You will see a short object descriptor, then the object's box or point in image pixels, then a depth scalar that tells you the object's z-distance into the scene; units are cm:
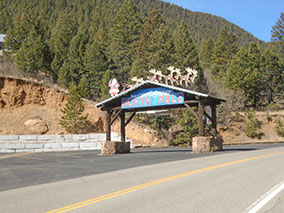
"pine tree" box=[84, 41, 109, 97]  4466
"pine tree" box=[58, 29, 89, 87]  4299
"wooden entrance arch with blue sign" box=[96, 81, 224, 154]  2125
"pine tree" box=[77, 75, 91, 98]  3879
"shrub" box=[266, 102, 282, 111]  5078
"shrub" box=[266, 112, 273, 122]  4867
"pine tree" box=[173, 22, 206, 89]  4681
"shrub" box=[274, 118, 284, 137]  4628
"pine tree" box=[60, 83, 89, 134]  3488
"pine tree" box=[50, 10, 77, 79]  4476
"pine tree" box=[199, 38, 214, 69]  6939
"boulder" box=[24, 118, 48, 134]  3566
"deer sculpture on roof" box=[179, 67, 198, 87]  2560
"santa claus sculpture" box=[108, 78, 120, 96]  2526
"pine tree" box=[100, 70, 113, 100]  4006
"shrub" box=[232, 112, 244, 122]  4768
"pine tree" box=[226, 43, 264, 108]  4830
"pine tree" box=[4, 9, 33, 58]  4978
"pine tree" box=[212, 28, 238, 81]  6234
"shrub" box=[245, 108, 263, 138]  4528
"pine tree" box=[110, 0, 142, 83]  5239
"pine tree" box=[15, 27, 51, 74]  4194
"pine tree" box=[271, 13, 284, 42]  6425
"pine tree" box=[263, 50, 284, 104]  5334
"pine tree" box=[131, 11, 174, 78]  4462
